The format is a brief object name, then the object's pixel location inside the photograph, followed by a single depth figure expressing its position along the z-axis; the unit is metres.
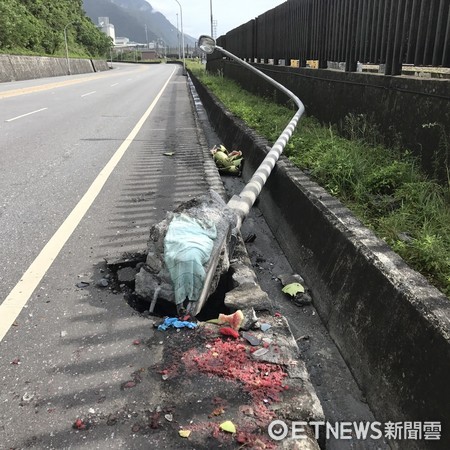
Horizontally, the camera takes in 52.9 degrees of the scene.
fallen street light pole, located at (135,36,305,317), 3.07
